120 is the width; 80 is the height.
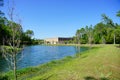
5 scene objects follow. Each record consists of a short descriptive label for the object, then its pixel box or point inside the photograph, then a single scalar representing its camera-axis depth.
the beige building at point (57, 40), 67.04
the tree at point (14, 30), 4.48
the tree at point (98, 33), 34.39
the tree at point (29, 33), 57.52
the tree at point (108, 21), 11.92
